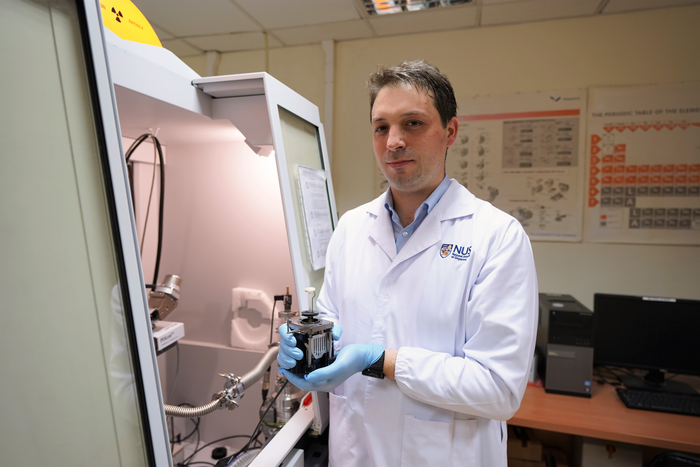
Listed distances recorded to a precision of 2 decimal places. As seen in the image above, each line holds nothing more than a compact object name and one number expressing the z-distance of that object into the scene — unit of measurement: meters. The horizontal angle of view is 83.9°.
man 0.90
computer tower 1.75
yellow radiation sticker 0.93
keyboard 1.62
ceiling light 1.99
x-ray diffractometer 1.12
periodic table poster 2.02
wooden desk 1.46
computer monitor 1.79
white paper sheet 1.33
